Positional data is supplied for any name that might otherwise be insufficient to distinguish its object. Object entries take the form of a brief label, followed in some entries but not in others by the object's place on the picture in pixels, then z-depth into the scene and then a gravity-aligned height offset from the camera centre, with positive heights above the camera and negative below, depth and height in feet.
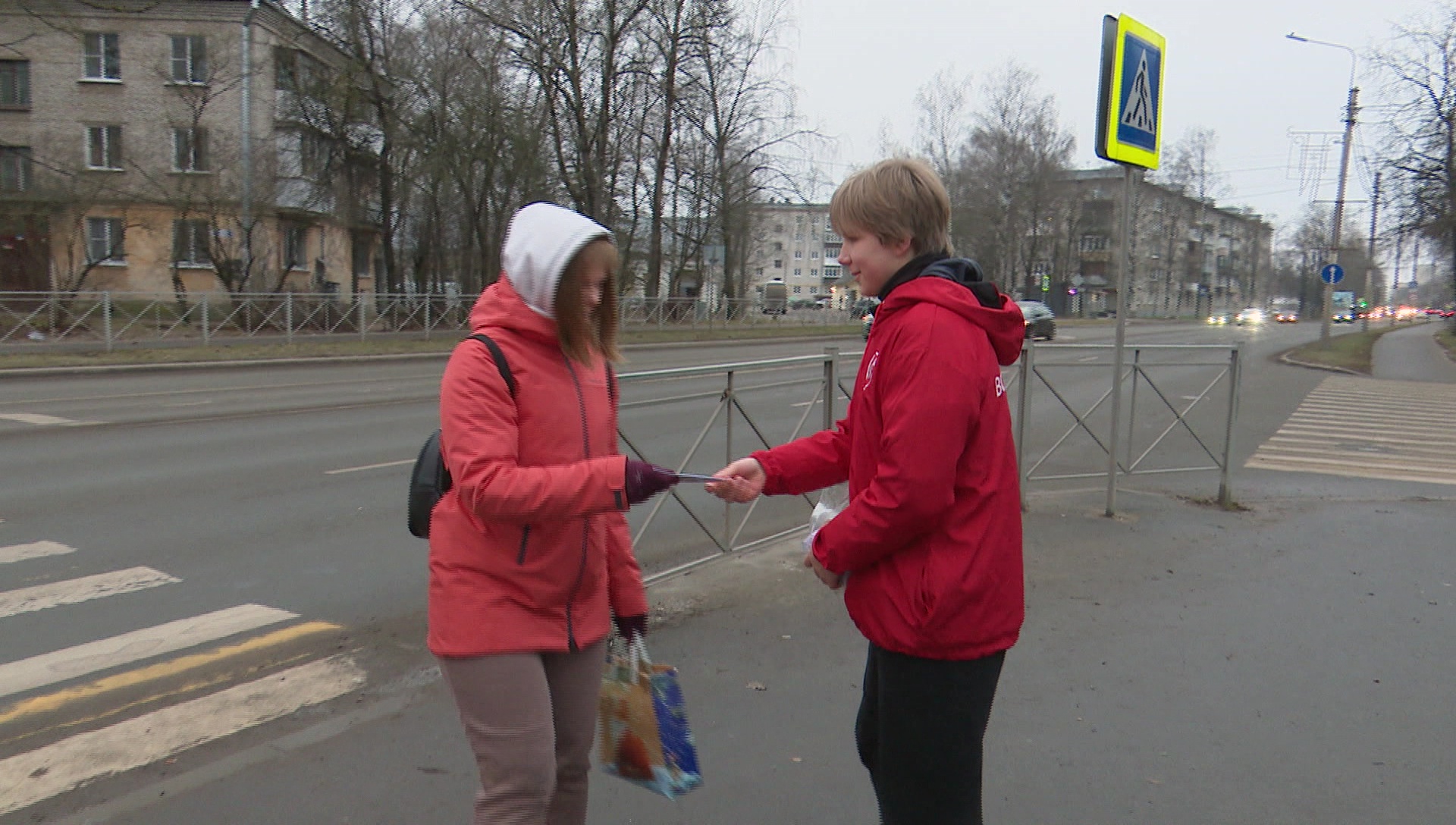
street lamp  107.65 +14.21
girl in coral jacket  6.88 -1.38
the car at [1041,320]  115.65 -1.22
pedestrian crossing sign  21.47 +4.73
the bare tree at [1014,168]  184.44 +25.65
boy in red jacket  6.41 -1.27
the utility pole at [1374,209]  117.70 +12.99
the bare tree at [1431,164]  107.76 +17.02
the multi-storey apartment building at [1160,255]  226.99 +16.33
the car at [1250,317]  222.89 -0.30
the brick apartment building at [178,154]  84.84 +12.53
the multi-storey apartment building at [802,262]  387.75 +16.49
